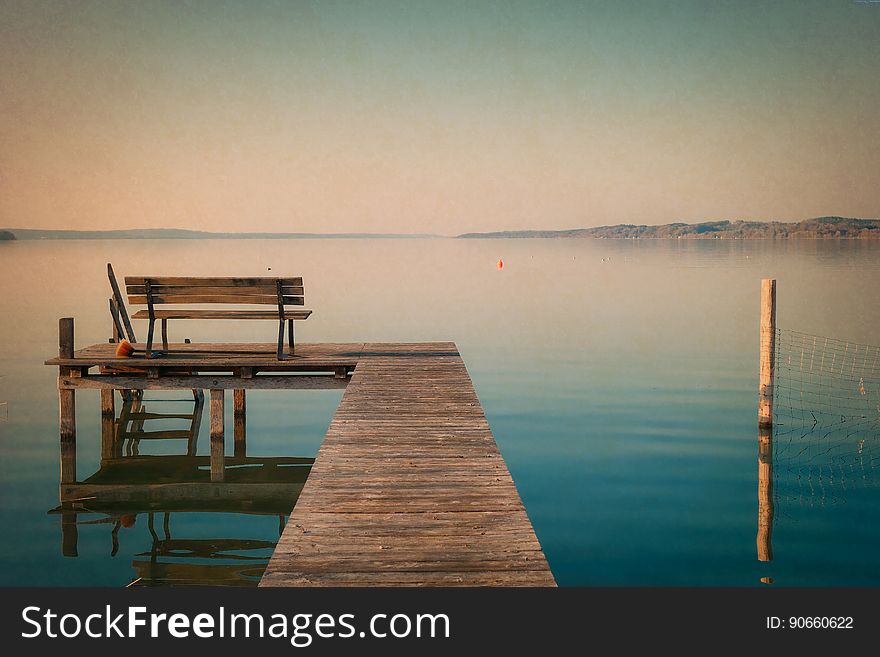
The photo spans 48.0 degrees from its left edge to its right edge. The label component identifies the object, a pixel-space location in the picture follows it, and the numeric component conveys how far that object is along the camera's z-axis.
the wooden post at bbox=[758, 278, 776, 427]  12.29
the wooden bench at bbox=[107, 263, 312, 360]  11.82
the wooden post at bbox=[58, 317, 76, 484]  11.70
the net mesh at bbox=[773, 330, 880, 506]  10.95
